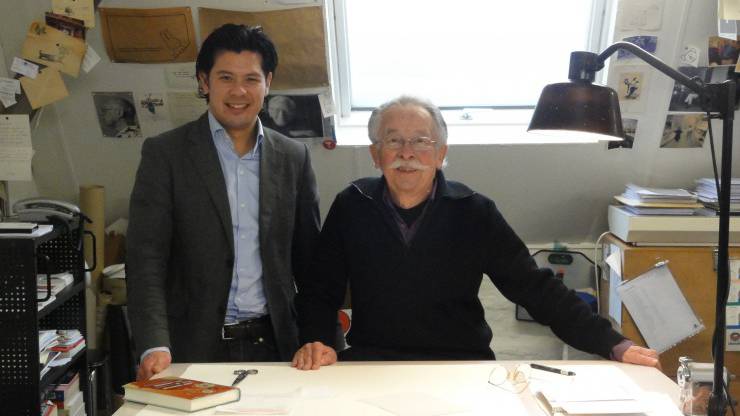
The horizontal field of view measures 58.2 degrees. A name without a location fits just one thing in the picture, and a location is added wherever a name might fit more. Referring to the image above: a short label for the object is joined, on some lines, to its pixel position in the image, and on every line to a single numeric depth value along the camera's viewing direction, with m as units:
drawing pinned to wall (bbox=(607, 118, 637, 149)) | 2.59
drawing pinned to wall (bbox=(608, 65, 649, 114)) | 2.51
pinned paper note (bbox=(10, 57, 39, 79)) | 2.43
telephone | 2.33
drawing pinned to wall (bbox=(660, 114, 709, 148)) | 2.57
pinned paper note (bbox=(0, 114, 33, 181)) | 2.43
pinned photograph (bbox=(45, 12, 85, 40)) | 2.41
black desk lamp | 1.24
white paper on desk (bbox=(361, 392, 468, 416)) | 1.33
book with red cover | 1.33
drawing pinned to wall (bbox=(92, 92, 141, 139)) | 2.59
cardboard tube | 2.61
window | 2.72
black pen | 1.53
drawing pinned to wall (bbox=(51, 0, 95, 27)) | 2.40
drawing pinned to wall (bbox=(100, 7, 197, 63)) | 2.44
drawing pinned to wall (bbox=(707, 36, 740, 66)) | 2.41
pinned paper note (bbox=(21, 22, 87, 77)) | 2.42
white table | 1.35
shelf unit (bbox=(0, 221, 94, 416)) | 2.02
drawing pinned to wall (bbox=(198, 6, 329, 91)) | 2.45
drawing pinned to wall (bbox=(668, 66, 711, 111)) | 2.48
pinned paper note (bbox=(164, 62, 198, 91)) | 2.53
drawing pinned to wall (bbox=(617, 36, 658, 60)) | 2.46
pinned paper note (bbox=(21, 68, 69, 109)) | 2.45
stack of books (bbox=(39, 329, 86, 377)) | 2.18
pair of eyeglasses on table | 1.46
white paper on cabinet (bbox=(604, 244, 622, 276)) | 2.48
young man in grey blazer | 1.80
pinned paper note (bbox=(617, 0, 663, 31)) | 2.42
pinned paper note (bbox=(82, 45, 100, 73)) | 2.48
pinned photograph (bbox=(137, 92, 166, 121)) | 2.59
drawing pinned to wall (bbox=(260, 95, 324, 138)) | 2.60
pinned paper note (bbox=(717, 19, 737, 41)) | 2.34
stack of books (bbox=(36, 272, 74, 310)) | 2.17
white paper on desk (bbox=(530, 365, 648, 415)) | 1.31
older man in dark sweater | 1.80
